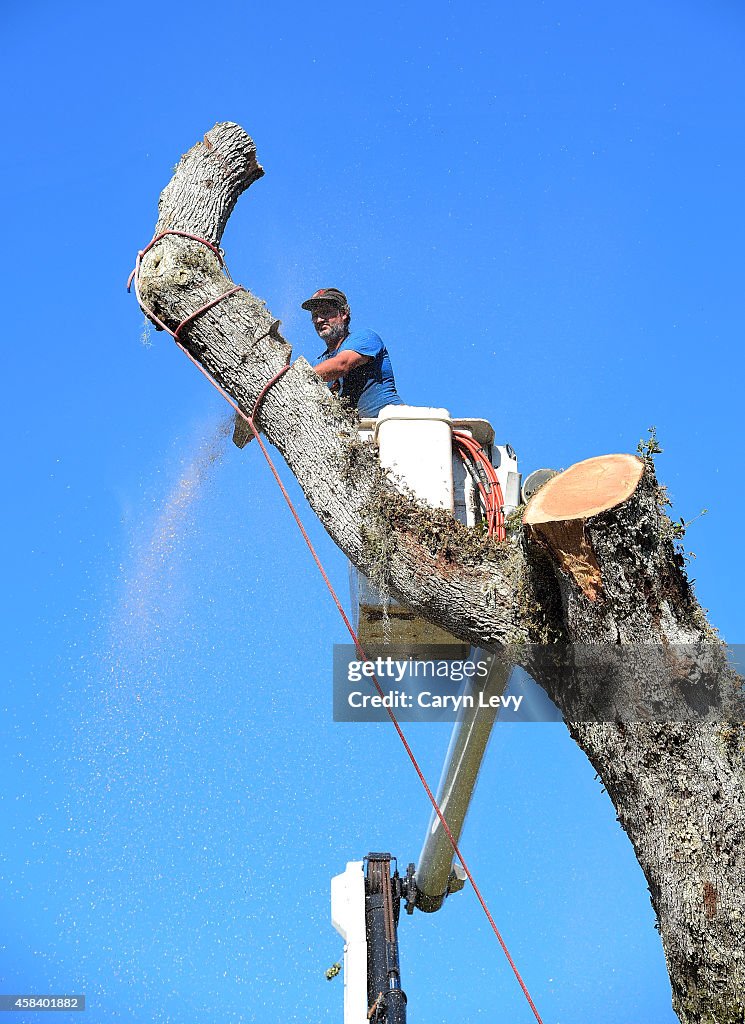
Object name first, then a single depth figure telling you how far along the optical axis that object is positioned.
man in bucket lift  10.79
